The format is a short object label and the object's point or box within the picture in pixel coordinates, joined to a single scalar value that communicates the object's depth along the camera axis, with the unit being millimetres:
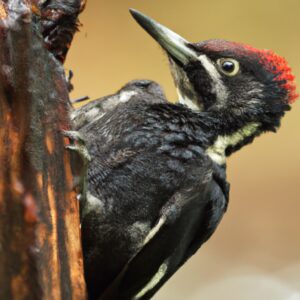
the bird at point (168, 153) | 4526
